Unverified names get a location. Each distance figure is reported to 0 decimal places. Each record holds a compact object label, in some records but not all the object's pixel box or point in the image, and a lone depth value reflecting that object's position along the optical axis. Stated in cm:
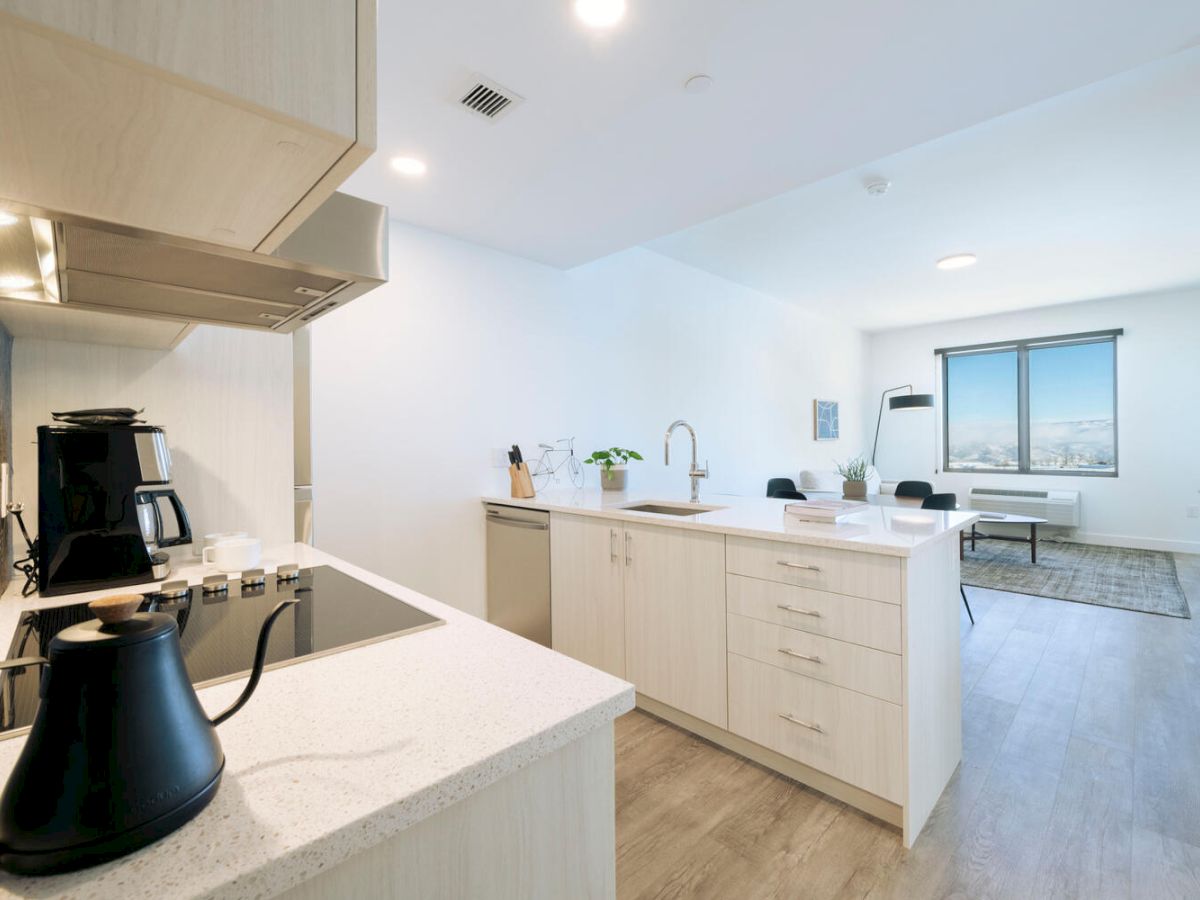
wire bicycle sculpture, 336
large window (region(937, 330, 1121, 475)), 601
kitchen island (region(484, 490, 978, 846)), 160
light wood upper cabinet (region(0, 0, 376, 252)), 42
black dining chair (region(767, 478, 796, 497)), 507
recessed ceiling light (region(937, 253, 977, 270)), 431
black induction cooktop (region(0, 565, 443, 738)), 76
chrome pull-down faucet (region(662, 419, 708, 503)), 274
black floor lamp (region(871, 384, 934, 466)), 500
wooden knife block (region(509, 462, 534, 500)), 303
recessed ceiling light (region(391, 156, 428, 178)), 217
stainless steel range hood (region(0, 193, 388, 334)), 80
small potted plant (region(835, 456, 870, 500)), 350
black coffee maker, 120
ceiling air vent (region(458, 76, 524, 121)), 175
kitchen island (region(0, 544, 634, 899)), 44
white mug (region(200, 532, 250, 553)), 145
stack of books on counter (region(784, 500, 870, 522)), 188
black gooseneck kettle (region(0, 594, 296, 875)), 41
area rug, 394
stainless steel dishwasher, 274
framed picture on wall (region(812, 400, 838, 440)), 621
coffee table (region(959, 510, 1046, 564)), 447
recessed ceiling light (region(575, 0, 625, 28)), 144
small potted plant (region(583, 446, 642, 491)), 308
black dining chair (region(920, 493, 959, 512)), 429
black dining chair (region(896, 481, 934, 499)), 481
